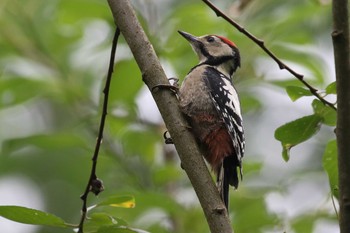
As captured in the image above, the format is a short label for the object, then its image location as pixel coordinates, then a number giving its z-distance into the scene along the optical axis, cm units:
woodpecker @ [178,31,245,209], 833
